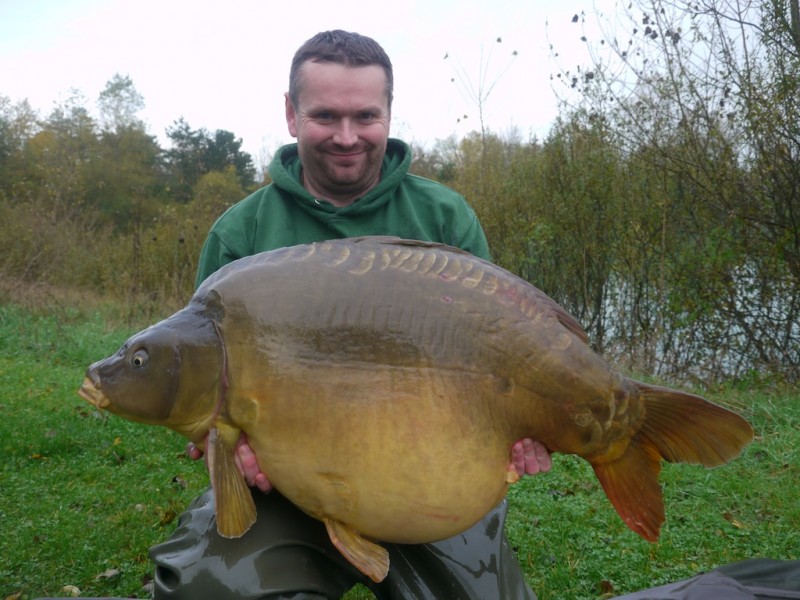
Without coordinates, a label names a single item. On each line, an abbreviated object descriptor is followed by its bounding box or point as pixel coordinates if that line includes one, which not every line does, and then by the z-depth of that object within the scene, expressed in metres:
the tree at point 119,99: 25.75
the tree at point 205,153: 22.16
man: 1.55
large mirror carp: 1.37
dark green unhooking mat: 2.00
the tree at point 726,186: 5.01
